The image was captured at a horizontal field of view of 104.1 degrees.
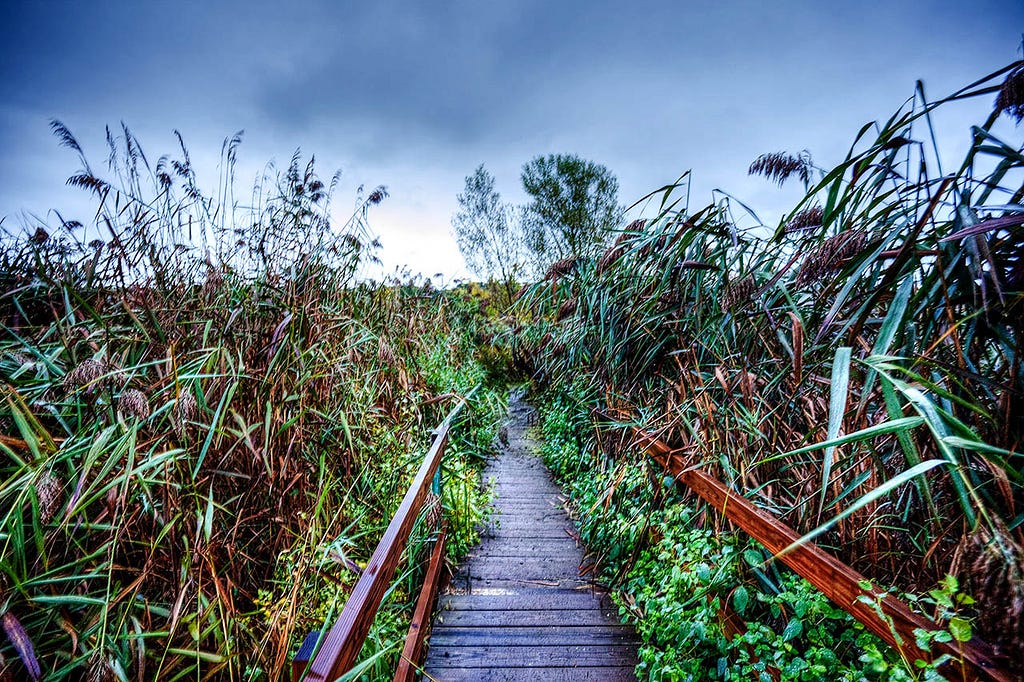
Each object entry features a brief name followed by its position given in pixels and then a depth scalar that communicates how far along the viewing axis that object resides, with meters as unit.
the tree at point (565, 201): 13.07
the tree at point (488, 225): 13.11
